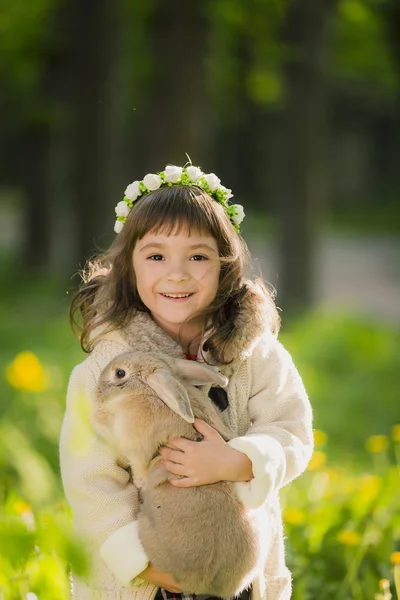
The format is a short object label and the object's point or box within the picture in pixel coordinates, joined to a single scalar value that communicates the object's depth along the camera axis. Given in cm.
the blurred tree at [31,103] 1514
